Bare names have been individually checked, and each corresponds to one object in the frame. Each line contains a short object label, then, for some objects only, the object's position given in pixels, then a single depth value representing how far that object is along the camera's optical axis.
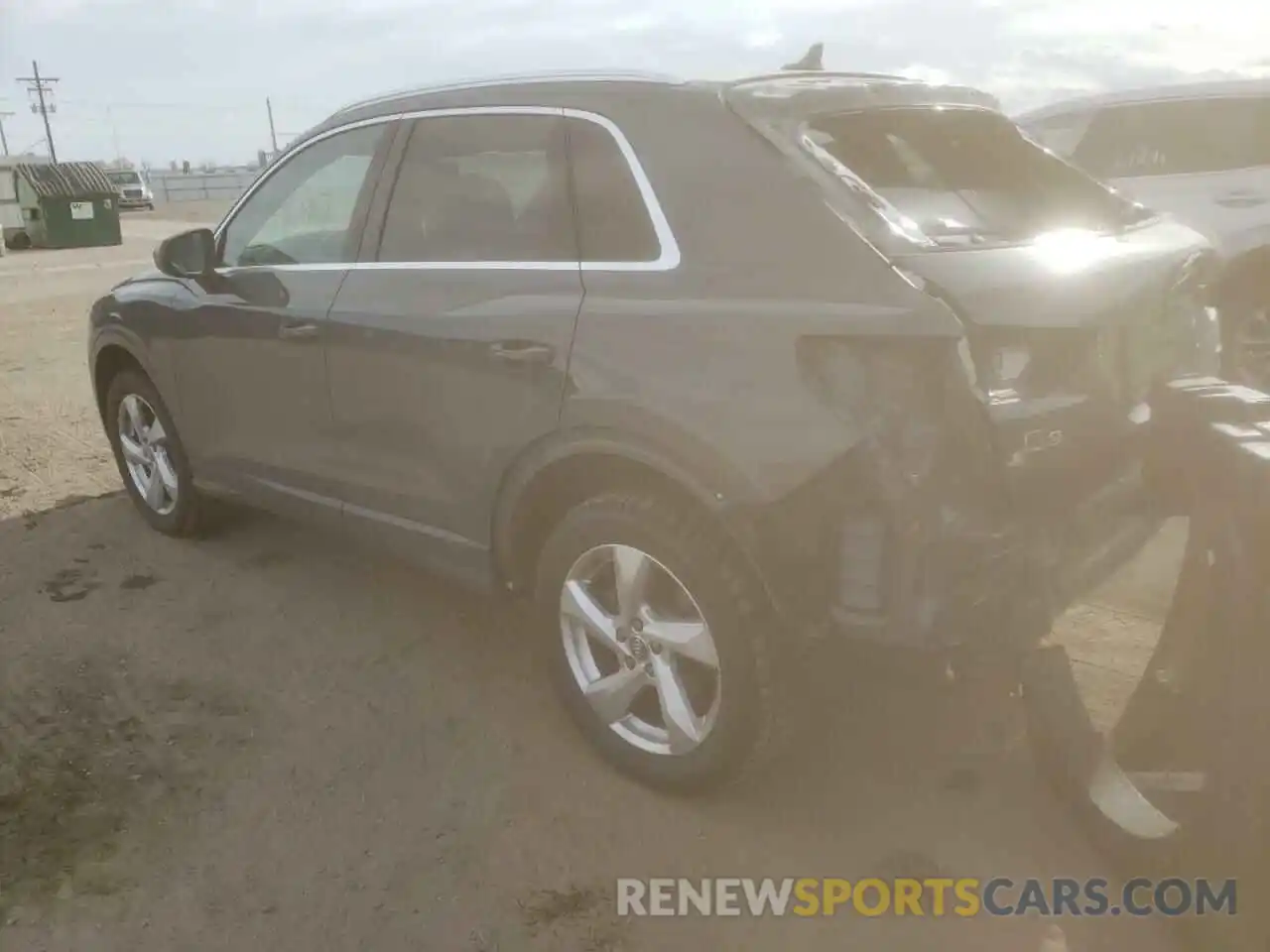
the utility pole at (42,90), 69.76
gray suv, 2.41
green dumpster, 24.39
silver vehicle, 6.09
